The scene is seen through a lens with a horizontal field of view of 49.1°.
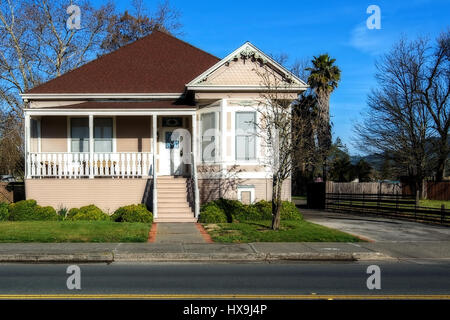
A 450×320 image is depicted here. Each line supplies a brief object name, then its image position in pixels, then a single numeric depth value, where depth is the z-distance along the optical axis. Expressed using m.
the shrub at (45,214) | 18.11
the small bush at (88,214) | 18.19
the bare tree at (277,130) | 15.66
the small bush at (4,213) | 17.92
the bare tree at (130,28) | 43.06
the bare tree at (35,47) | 32.59
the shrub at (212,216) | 18.00
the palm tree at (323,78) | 41.56
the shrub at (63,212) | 18.77
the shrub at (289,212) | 18.69
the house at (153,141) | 19.62
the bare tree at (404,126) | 34.09
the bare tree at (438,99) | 35.75
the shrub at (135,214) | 17.78
